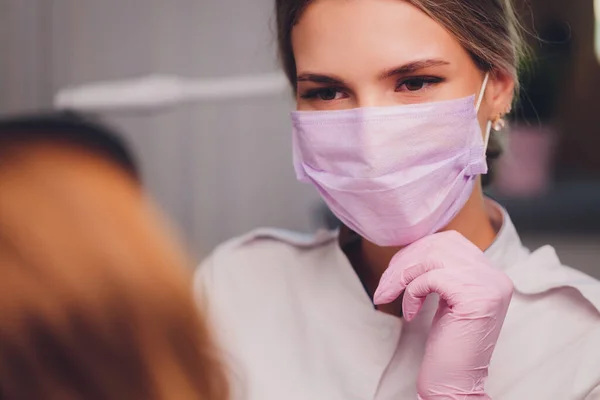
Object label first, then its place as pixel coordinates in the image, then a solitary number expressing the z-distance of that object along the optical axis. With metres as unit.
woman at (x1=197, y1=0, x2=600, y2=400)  1.00
